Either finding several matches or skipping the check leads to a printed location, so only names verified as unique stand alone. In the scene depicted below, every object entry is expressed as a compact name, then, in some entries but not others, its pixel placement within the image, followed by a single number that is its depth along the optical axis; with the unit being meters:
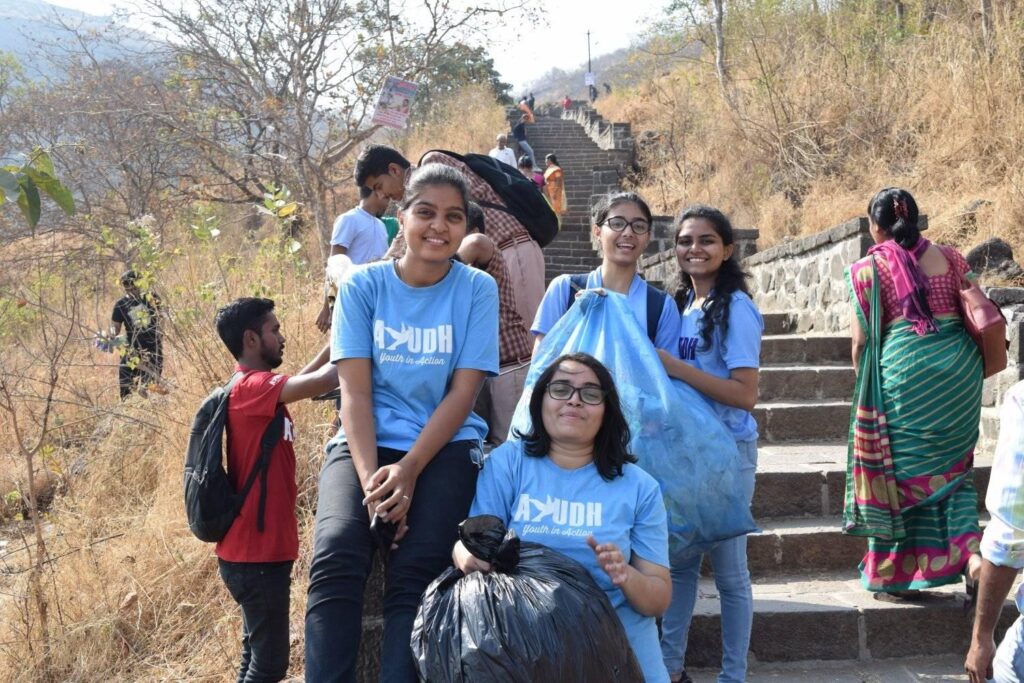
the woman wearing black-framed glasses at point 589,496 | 2.36
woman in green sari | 3.64
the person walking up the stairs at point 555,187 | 14.84
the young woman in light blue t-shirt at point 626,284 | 3.02
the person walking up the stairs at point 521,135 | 20.17
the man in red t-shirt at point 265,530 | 2.94
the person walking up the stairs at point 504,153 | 15.00
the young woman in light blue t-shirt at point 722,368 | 3.02
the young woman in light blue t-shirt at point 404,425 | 2.31
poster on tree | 6.90
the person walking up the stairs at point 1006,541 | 1.90
